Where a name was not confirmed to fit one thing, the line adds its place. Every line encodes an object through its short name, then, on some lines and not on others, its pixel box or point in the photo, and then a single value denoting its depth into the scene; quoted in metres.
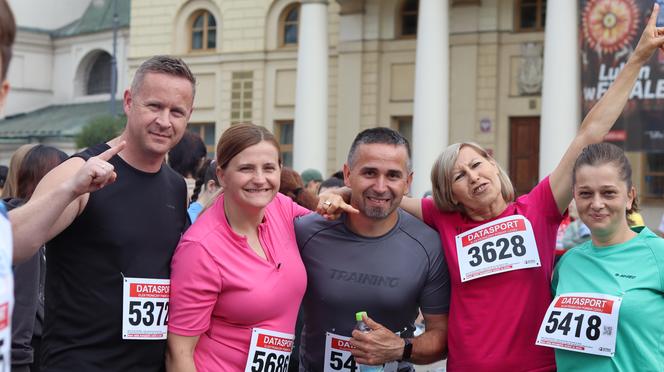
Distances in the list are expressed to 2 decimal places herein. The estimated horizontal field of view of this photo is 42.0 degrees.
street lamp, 31.08
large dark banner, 17.98
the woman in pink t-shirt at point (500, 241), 3.93
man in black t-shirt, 3.62
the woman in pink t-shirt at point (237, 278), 3.64
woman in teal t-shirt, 3.62
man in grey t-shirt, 3.92
